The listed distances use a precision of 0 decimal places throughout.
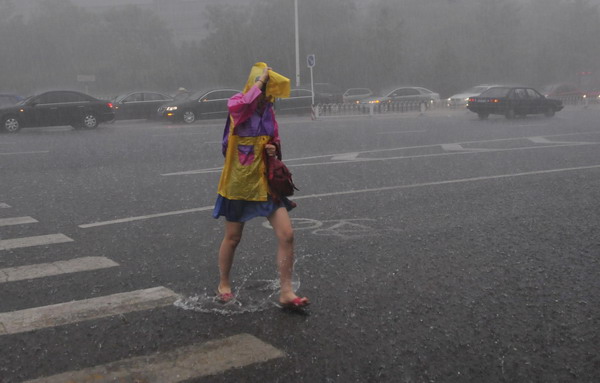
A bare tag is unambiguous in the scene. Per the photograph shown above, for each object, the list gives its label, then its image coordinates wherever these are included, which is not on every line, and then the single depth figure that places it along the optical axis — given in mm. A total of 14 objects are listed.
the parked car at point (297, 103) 32219
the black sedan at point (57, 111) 22969
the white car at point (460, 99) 35000
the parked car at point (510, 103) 27000
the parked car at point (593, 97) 40594
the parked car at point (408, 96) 36156
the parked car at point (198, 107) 27594
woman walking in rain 4551
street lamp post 38344
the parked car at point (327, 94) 37562
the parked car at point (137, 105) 30312
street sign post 29016
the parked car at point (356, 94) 40406
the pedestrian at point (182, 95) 29352
